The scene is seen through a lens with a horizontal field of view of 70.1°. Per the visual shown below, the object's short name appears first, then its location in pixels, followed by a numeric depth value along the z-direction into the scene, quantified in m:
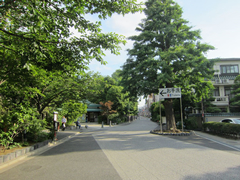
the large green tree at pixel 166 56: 14.05
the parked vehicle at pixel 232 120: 18.07
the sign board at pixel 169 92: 15.41
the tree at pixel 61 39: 5.93
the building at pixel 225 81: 29.42
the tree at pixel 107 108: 36.13
